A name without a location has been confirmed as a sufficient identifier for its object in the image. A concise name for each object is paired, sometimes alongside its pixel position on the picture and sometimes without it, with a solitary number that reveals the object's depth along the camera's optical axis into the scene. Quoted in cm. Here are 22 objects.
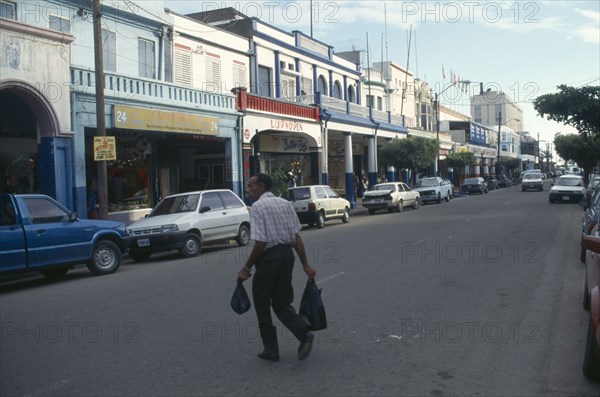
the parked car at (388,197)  2941
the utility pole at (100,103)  1543
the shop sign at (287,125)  2679
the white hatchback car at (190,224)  1446
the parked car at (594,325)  465
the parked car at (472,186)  5059
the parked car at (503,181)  6809
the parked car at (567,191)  3228
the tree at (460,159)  5544
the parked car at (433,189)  3669
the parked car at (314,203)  2255
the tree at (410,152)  3769
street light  4985
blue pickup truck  1069
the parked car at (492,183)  6173
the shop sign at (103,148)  1539
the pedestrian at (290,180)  2829
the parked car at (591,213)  1016
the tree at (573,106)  2414
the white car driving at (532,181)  5156
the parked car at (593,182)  2994
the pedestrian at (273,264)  570
